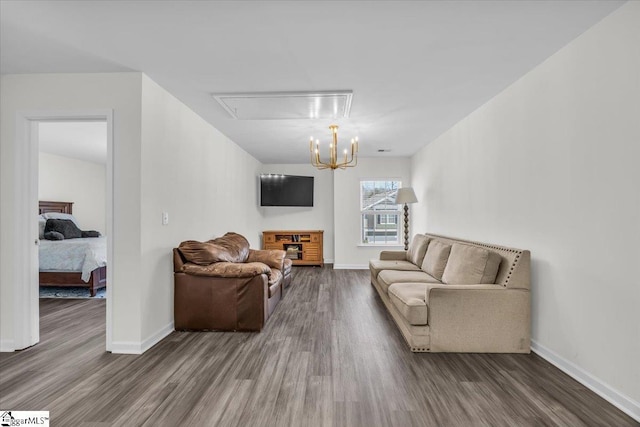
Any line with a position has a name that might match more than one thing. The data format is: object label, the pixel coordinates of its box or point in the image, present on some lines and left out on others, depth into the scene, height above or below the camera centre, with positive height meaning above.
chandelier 3.74 +0.80
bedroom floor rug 4.33 -1.21
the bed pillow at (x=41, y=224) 5.36 -0.20
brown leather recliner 3.04 -0.85
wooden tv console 6.73 -0.69
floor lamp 5.45 +0.33
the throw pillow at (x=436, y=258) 3.59 -0.57
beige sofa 2.50 -0.87
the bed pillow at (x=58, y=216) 5.65 -0.05
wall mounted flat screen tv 6.88 +0.56
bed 4.32 -0.76
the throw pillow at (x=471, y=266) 2.73 -0.51
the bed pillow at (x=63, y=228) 5.36 -0.27
